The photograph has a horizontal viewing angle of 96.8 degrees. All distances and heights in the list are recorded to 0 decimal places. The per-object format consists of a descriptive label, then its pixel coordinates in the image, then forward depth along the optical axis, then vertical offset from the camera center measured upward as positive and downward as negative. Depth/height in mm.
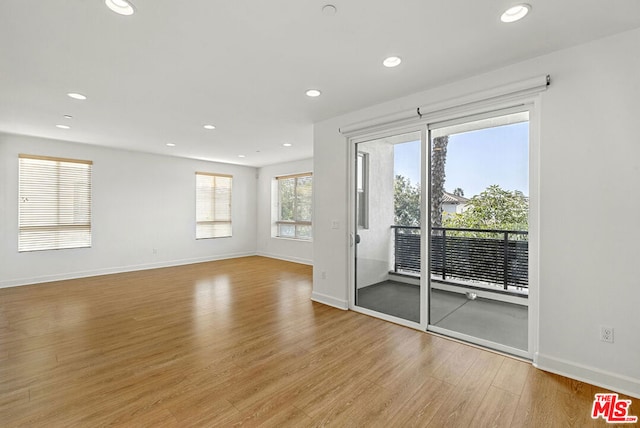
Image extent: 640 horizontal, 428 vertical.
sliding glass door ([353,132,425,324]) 3268 -145
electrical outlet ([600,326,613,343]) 2104 -888
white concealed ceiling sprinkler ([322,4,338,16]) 1786 +1307
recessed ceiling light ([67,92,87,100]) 3127 +1321
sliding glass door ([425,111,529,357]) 2629 -154
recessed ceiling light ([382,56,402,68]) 2418 +1331
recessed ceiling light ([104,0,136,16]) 1741 +1296
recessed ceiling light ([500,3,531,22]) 1809 +1323
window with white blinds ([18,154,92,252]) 5020 +183
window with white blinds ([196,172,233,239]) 7395 +229
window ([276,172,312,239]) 7359 +207
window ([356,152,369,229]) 3742 +321
